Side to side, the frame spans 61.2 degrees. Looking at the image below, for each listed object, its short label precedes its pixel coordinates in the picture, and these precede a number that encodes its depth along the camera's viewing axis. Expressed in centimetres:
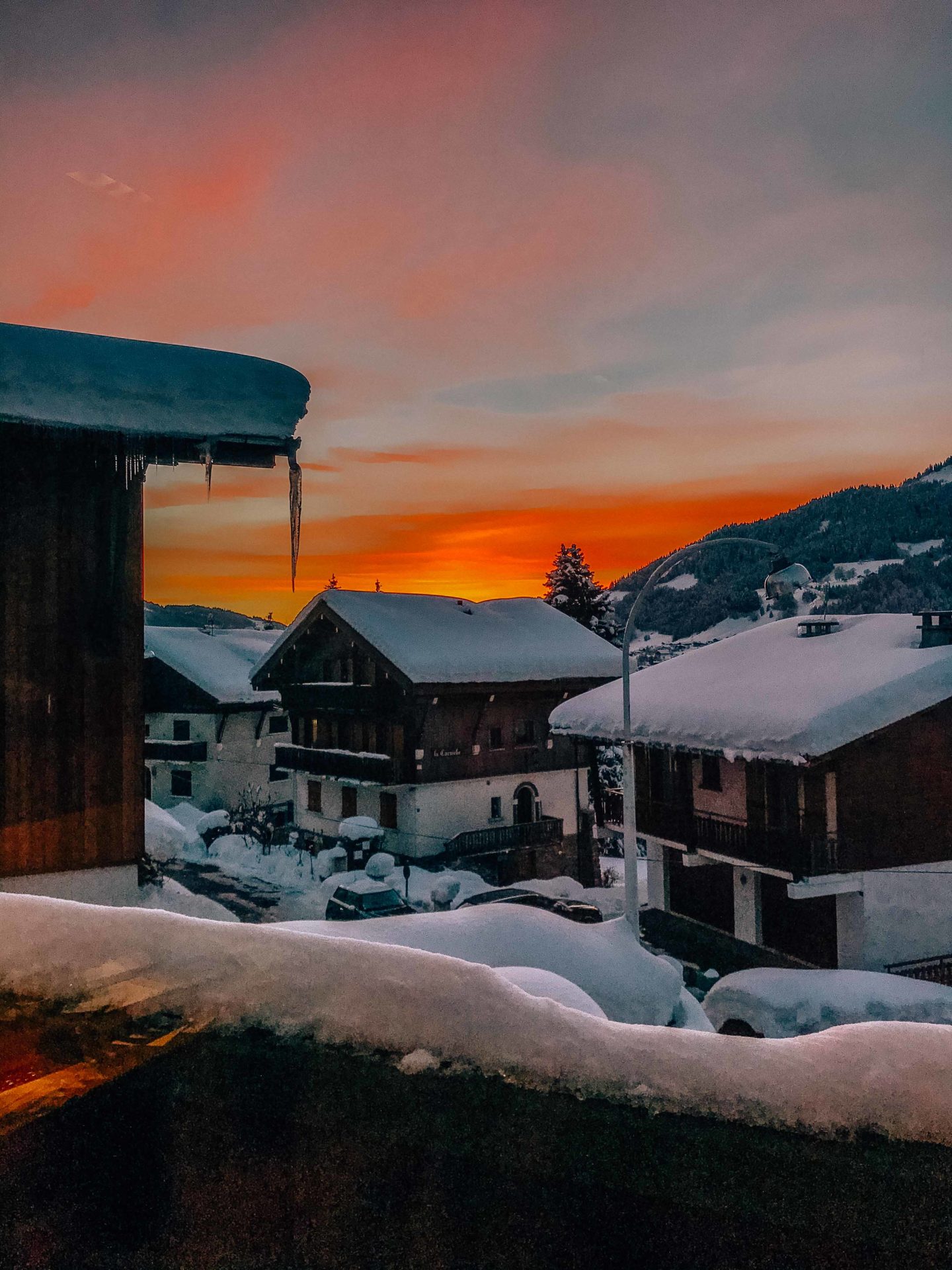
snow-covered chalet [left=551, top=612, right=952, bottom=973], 1553
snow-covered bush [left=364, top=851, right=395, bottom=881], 2534
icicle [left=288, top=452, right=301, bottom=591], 980
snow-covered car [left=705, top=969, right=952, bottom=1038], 1163
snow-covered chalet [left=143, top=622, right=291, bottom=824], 3519
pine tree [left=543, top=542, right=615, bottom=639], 4025
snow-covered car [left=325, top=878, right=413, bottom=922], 1902
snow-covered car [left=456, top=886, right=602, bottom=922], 1652
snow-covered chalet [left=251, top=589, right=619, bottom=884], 2645
